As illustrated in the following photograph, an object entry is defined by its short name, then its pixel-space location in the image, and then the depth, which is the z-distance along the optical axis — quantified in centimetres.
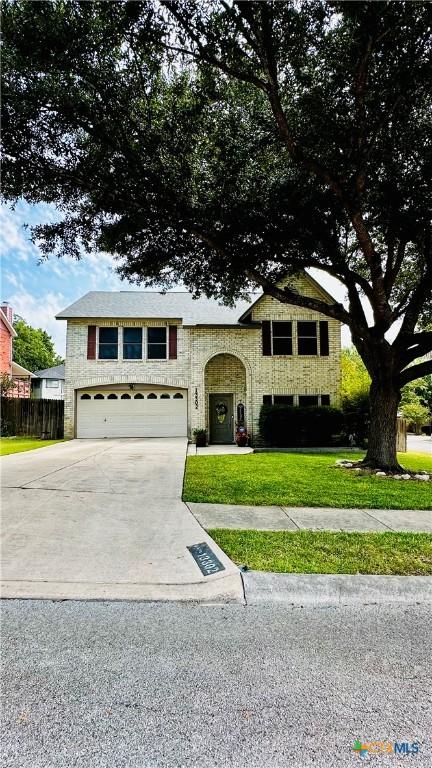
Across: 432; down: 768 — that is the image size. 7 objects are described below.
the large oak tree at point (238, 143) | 663
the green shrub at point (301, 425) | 1861
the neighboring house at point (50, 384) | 4038
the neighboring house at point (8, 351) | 3097
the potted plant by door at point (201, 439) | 1900
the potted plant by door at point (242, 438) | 1870
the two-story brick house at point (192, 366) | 2011
